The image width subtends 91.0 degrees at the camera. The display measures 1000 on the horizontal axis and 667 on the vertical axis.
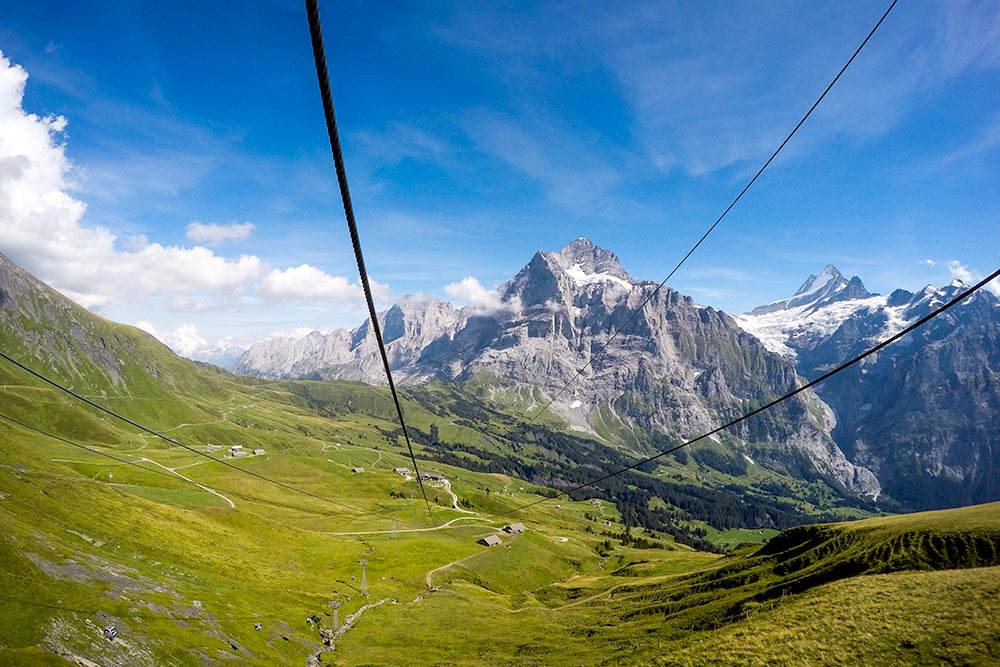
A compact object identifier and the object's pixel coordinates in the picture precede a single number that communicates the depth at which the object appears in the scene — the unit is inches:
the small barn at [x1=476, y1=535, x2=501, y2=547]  6884.8
